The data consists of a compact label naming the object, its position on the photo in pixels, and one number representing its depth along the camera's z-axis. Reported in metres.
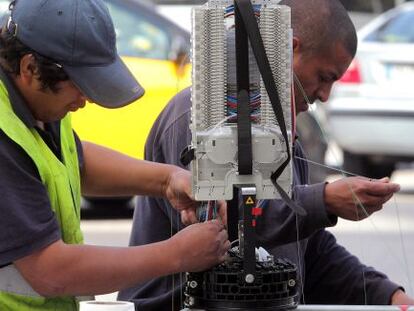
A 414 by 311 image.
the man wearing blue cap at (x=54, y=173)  5.53
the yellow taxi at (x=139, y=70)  17.05
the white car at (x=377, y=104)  20.67
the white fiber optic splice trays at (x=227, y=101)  5.44
